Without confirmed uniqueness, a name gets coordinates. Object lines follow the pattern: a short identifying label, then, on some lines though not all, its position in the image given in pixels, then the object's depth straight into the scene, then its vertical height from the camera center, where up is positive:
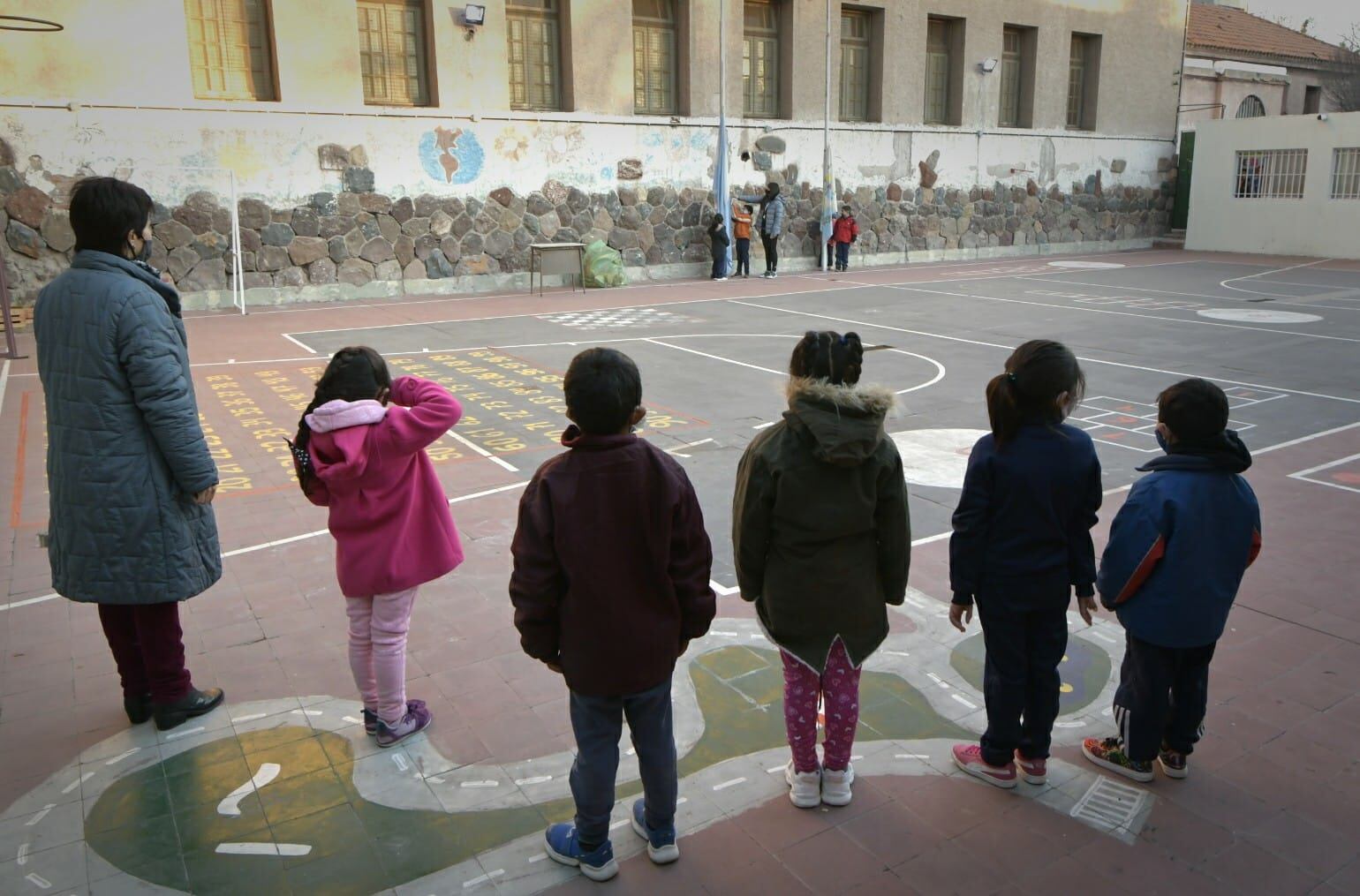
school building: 14.80 +1.75
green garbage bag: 18.62 -0.72
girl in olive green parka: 2.75 -0.82
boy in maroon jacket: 2.51 -0.85
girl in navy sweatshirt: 2.92 -0.87
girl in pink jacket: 3.18 -0.85
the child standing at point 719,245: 19.88 -0.38
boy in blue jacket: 2.94 -0.92
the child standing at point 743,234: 20.05 -0.18
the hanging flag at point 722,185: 19.88 +0.75
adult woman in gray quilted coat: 3.18 -0.60
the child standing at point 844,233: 21.70 -0.20
